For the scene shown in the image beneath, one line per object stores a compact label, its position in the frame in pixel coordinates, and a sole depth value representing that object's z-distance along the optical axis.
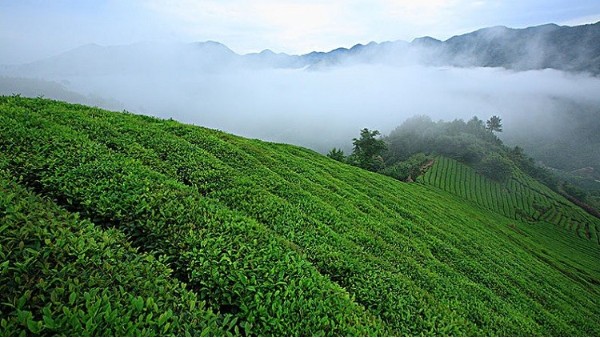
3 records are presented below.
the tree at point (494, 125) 165.38
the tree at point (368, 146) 75.38
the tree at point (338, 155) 54.62
